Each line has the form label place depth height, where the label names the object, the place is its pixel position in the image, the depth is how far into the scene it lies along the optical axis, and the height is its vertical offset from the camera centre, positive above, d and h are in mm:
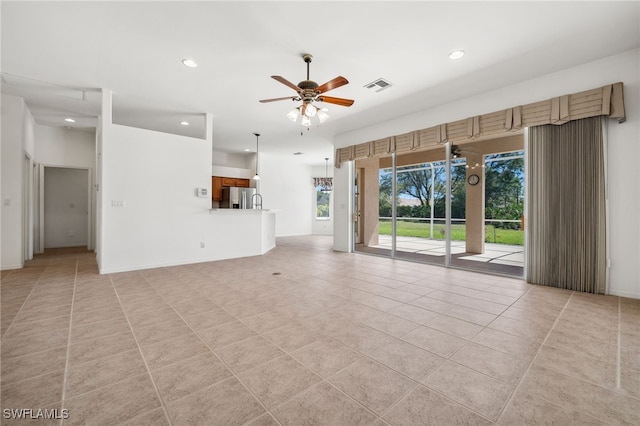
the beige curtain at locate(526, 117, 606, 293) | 3559 +90
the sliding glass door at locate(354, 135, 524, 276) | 5559 +203
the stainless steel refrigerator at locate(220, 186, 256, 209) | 9062 +473
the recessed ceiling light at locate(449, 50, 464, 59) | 3367 +1986
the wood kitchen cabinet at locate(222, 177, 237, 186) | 9418 +1070
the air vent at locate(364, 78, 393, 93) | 4184 +2012
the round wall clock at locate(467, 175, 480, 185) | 6736 +822
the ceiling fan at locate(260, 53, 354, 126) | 3164 +1468
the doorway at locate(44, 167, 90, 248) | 7383 +131
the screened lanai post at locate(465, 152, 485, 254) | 6641 +131
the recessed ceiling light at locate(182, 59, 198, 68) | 3617 +2012
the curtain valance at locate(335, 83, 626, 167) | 3438 +1442
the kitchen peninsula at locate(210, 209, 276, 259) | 6027 -426
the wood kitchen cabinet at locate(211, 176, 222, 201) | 9109 +805
